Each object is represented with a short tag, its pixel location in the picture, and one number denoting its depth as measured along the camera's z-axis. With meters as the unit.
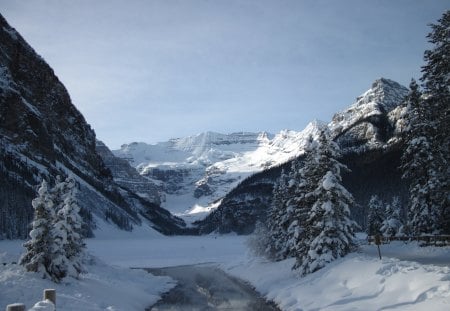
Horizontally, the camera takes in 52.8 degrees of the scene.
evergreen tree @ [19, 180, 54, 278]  29.89
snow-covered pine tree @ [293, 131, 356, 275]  35.50
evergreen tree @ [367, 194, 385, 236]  76.62
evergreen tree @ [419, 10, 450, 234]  30.97
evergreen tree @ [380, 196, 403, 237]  63.00
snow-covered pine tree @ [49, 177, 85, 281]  30.81
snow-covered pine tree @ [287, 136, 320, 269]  39.41
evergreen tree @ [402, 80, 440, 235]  37.00
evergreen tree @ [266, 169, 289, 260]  56.40
